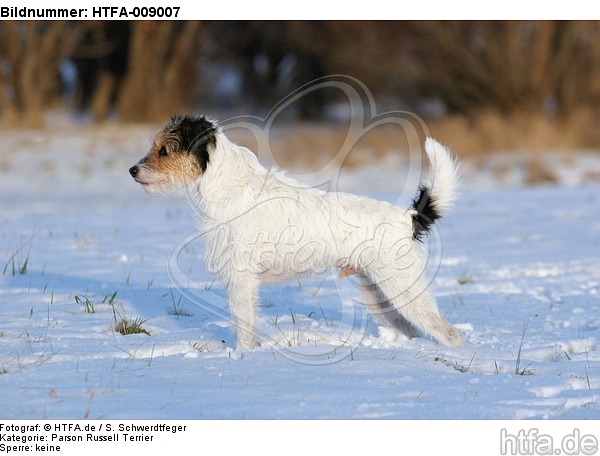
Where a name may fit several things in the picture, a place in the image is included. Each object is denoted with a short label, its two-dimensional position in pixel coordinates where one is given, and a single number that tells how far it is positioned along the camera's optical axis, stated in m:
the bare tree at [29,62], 40.62
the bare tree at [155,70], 45.84
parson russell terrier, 9.96
